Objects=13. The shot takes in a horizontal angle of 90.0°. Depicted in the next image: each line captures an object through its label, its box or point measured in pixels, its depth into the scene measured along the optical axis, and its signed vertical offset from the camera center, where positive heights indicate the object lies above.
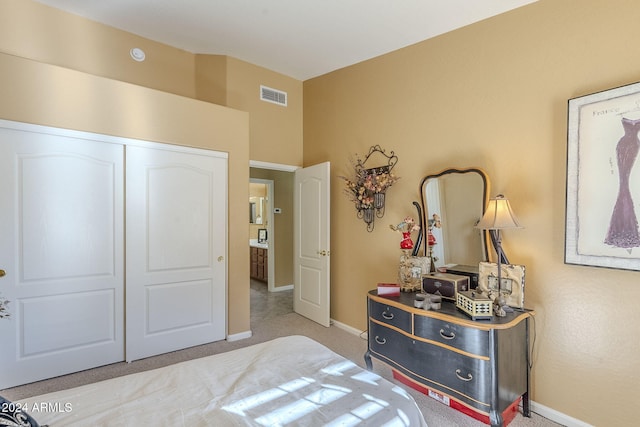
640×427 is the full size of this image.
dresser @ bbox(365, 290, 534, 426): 1.97 -0.96
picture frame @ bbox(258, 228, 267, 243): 7.24 -0.49
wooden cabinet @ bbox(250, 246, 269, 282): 6.52 -1.04
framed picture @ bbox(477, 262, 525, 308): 2.28 -0.50
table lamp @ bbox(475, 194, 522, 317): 2.17 -0.05
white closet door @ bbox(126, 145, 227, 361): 3.04 -0.35
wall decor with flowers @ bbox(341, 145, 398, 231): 3.43 +0.33
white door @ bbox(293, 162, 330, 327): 3.99 -0.39
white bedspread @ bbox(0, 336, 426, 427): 1.19 -0.76
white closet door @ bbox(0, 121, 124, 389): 2.49 -0.32
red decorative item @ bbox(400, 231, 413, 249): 2.85 -0.25
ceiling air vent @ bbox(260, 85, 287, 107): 4.19 +1.58
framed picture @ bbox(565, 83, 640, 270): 1.97 +0.22
